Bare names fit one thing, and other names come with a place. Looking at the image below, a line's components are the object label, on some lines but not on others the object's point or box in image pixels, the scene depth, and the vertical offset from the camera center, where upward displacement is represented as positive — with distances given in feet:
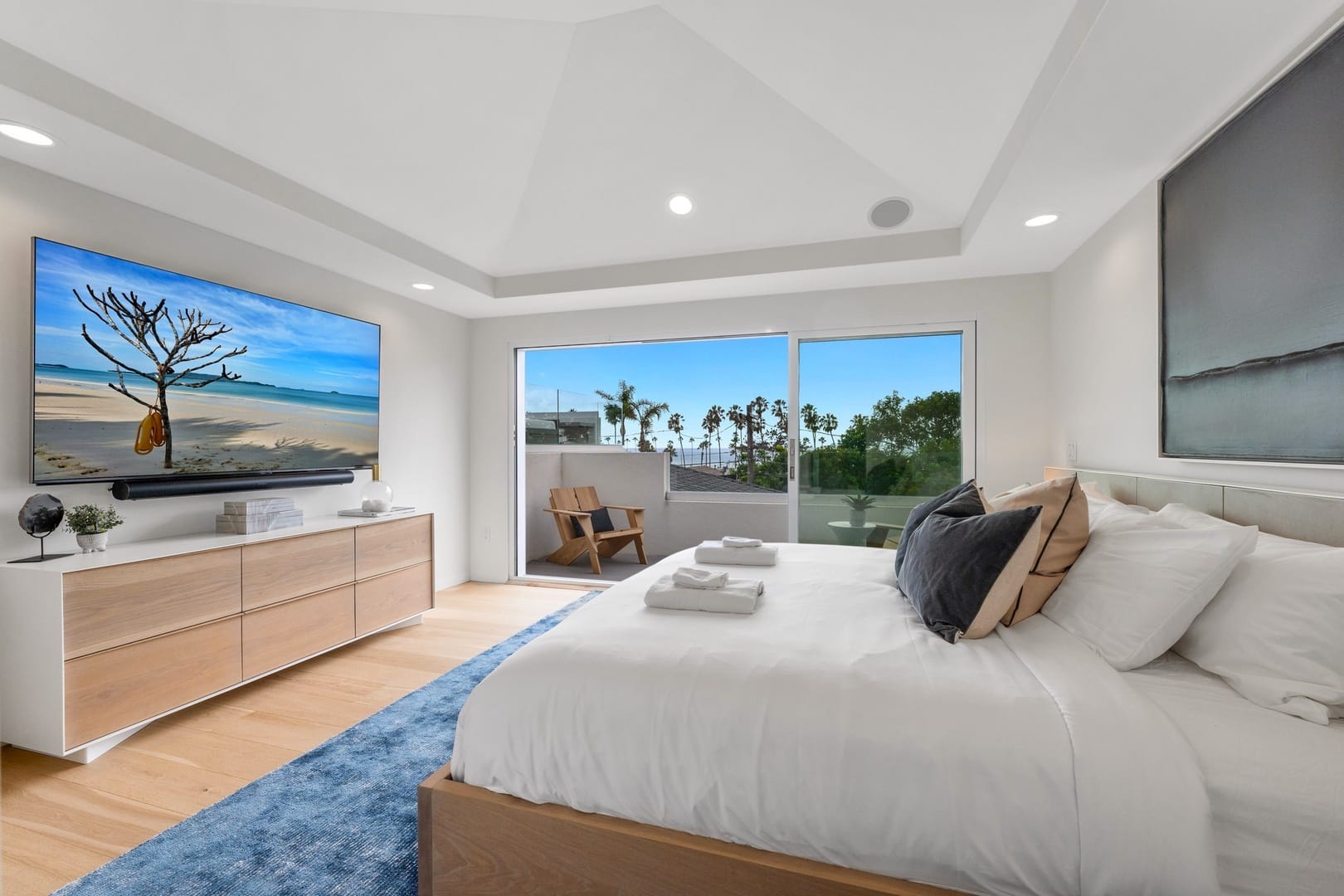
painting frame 4.95 +0.85
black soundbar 8.45 -0.57
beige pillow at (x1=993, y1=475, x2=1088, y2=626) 5.53 -0.85
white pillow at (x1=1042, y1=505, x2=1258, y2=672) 4.46 -1.09
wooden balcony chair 18.42 -2.66
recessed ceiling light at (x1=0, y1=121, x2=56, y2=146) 6.73 +3.65
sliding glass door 12.80 +0.52
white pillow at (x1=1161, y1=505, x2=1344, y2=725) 3.69 -1.22
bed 3.32 -2.04
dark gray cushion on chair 20.08 -2.44
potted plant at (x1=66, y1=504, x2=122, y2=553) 7.63 -1.00
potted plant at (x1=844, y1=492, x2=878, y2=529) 13.25 -1.26
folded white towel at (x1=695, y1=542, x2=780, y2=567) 8.21 -1.49
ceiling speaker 10.70 +4.34
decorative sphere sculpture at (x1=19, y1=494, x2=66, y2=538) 7.09 -0.81
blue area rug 5.21 -3.78
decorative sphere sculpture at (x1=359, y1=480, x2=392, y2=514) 11.87 -0.98
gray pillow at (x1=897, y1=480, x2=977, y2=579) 7.15 -0.80
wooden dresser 6.82 -2.39
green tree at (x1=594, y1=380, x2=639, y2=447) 27.50 +2.05
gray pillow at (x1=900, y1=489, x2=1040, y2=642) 5.03 -1.07
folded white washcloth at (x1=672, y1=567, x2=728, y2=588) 6.25 -1.38
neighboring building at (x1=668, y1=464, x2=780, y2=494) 26.00 -1.40
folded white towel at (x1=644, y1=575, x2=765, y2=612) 5.83 -1.49
